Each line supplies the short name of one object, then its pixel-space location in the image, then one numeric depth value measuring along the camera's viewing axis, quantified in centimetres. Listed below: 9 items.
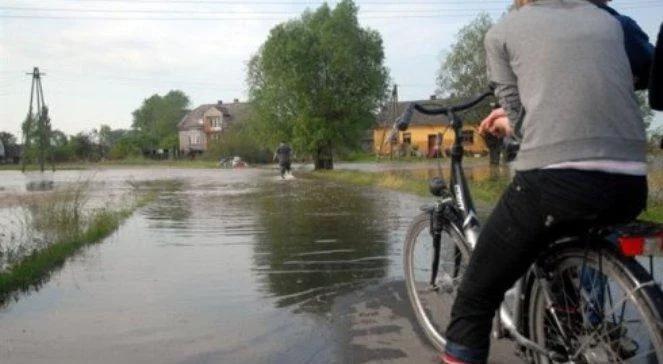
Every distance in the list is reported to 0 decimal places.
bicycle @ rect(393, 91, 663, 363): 261
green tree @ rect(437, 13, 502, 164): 5088
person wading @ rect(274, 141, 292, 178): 3030
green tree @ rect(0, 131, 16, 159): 9162
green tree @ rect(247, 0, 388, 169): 4466
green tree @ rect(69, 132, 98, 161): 9406
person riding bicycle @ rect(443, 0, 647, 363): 268
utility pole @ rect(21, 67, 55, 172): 6266
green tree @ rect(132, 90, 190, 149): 11956
